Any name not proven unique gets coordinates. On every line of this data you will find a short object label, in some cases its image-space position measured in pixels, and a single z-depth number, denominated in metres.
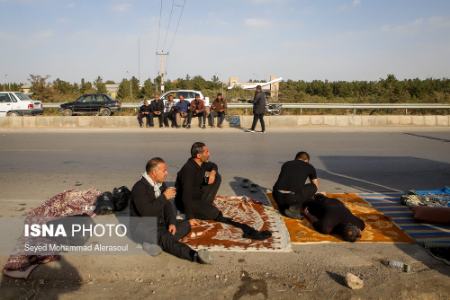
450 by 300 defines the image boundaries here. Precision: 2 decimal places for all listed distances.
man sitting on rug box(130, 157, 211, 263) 4.84
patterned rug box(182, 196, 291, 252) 5.06
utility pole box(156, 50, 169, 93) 30.16
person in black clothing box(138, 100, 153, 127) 19.55
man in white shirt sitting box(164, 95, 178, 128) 19.81
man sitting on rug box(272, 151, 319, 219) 6.16
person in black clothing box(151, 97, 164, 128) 19.16
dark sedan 24.92
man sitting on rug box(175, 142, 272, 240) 5.82
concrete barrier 20.58
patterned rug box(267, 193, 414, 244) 5.30
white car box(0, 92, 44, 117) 23.48
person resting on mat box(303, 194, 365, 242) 5.25
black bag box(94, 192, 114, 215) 6.18
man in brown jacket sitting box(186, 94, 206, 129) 19.22
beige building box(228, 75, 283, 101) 41.22
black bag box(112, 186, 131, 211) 6.38
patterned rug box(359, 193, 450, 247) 5.24
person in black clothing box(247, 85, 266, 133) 17.20
